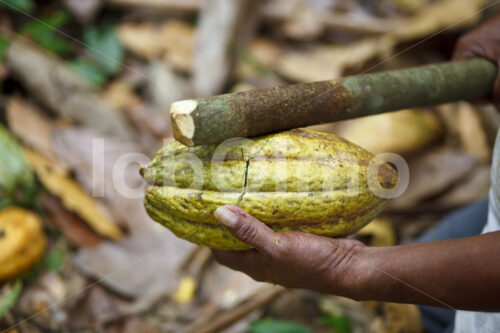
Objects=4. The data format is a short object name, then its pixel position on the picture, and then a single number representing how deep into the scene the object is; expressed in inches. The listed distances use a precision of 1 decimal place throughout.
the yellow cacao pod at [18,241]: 85.1
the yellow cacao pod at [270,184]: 41.9
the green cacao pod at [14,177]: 95.4
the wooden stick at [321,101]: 39.2
